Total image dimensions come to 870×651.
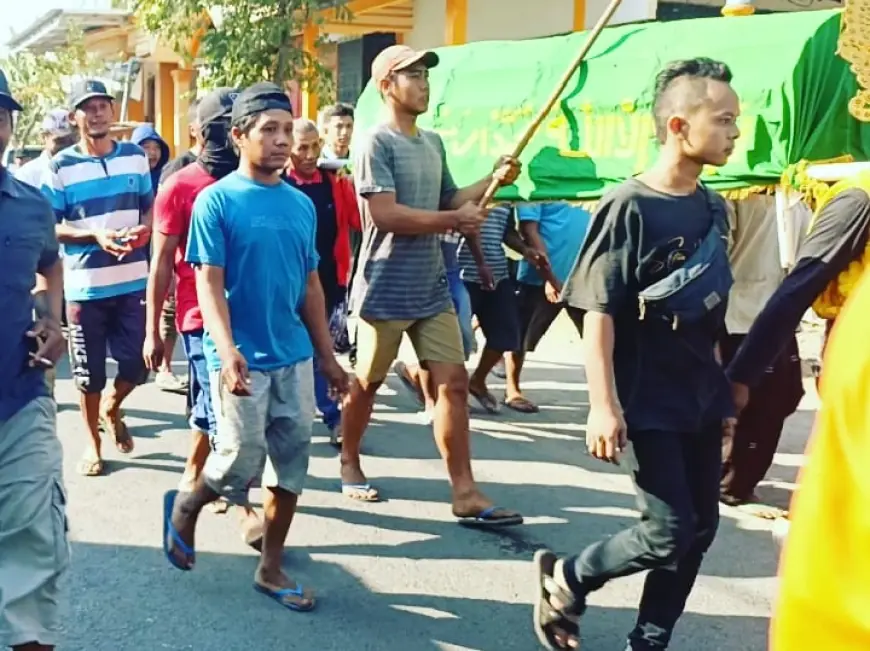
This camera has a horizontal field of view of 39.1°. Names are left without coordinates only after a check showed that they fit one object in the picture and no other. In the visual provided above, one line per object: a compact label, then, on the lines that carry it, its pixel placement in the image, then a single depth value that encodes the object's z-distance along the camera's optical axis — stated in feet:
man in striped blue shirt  20.40
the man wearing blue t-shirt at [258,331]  13.80
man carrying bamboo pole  16.90
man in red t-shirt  16.75
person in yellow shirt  3.97
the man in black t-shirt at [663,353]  11.60
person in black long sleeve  11.34
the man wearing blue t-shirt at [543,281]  26.58
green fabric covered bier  16.98
